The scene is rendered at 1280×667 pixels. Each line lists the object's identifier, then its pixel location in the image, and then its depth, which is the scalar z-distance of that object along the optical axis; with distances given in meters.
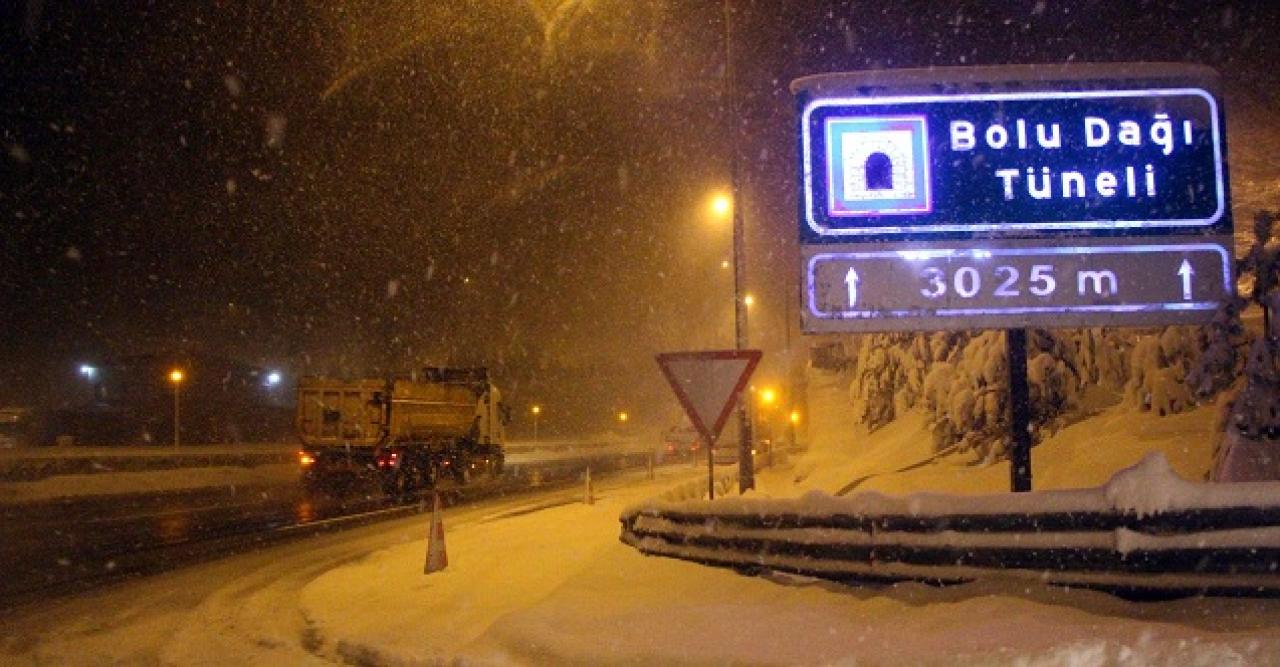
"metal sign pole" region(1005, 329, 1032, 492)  9.83
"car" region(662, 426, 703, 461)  55.47
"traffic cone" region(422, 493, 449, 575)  12.52
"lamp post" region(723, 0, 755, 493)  16.59
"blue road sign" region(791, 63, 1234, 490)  10.02
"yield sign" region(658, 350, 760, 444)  10.82
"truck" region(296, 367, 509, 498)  29.95
